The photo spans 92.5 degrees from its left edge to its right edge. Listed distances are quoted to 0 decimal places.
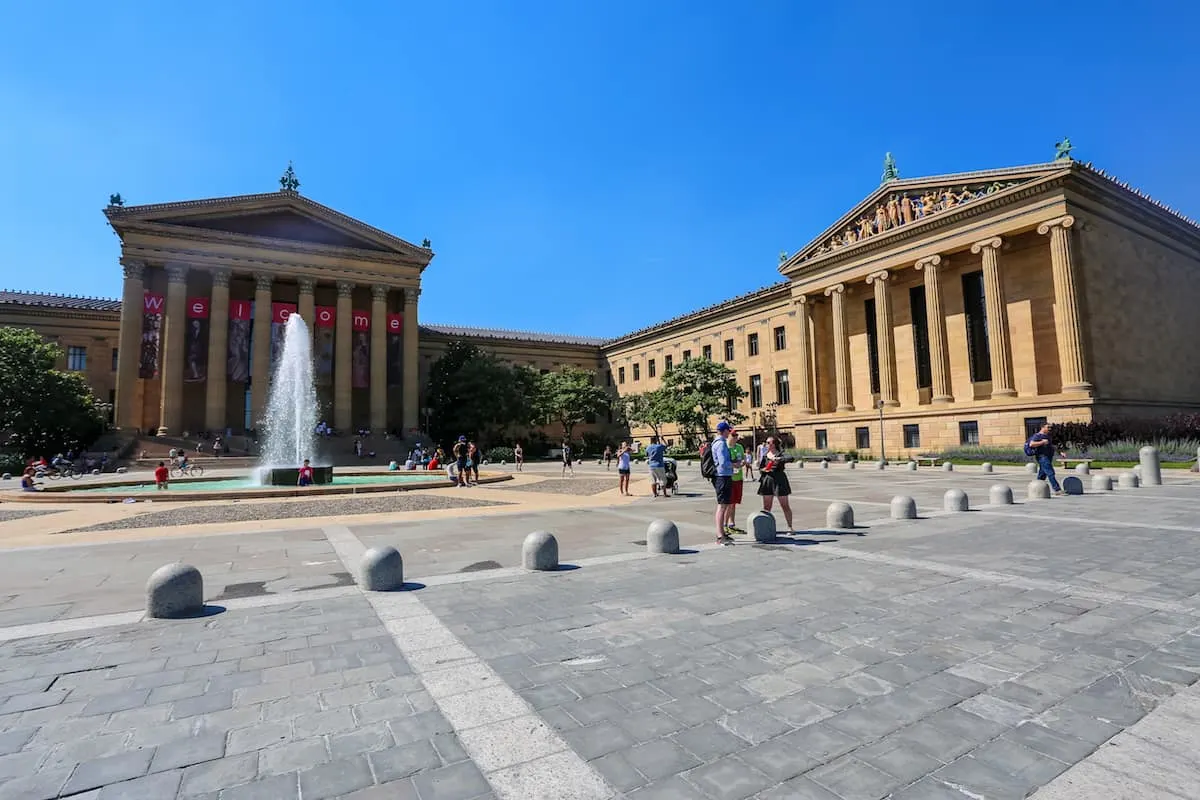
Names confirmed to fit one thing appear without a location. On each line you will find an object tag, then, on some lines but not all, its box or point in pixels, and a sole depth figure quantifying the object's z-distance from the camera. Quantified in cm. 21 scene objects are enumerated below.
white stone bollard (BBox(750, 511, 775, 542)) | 984
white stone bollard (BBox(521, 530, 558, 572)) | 787
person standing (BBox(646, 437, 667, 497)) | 1822
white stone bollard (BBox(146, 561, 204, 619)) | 586
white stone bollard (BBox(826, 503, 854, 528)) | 1103
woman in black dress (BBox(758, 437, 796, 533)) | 1032
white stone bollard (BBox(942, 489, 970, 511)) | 1320
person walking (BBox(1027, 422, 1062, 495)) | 1543
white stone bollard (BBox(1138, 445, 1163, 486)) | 1917
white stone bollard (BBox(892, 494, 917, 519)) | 1229
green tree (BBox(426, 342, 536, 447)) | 5434
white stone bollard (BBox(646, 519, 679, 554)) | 899
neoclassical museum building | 3388
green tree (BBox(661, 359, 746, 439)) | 4859
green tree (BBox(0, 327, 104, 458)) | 3856
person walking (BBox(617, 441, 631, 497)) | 1977
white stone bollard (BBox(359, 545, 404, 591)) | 686
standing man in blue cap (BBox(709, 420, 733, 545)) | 970
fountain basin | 2180
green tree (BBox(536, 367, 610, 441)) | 5936
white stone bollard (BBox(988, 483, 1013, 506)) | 1422
